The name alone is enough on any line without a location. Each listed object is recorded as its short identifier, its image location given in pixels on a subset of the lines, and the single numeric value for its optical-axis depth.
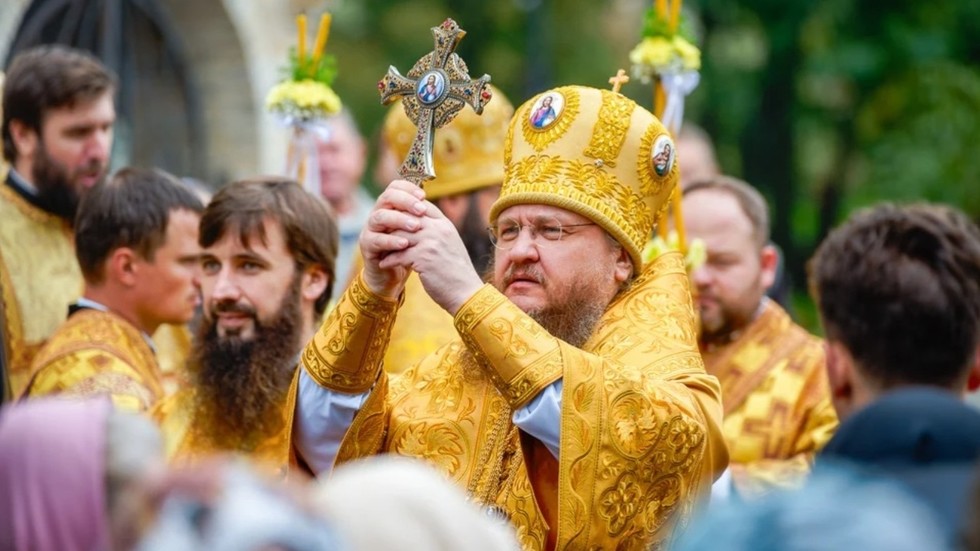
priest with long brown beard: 10.16
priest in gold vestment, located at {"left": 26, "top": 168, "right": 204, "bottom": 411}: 10.72
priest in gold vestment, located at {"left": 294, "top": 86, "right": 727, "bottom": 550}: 8.13
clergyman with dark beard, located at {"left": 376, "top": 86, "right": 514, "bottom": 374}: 13.44
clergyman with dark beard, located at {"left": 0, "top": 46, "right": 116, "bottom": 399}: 12.35
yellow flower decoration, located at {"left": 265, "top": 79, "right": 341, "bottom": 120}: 12.53
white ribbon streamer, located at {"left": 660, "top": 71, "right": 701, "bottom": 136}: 11.94
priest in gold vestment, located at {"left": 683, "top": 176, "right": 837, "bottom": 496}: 12.41
